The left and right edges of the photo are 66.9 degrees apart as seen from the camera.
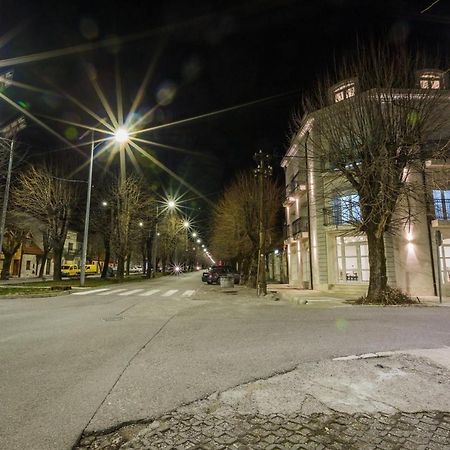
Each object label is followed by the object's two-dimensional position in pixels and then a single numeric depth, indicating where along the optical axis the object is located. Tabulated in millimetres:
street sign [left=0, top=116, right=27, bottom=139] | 24141
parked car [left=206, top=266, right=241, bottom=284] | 32812
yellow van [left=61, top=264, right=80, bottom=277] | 52044
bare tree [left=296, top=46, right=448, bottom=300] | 13727
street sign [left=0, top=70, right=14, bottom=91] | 18156
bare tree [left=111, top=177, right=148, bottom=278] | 33219
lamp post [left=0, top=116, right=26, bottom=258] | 24016
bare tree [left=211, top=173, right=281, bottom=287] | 28172
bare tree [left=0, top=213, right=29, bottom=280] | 34688
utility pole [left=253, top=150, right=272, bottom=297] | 19750
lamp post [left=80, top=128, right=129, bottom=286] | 21672
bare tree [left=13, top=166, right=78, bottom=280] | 27328
